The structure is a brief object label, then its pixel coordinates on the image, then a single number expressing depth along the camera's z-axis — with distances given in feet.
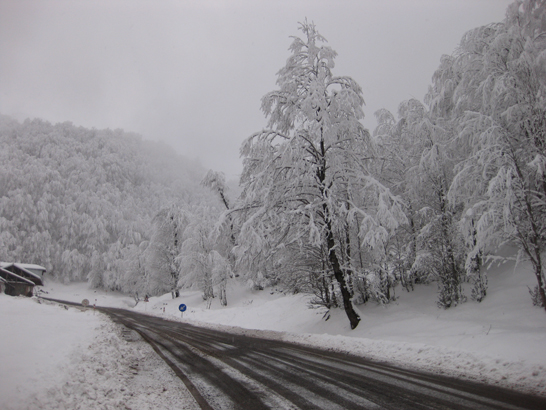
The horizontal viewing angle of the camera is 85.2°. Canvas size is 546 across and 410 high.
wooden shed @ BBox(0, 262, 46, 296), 143.13
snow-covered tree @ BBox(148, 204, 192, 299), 129.29
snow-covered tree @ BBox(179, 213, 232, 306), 103.07
